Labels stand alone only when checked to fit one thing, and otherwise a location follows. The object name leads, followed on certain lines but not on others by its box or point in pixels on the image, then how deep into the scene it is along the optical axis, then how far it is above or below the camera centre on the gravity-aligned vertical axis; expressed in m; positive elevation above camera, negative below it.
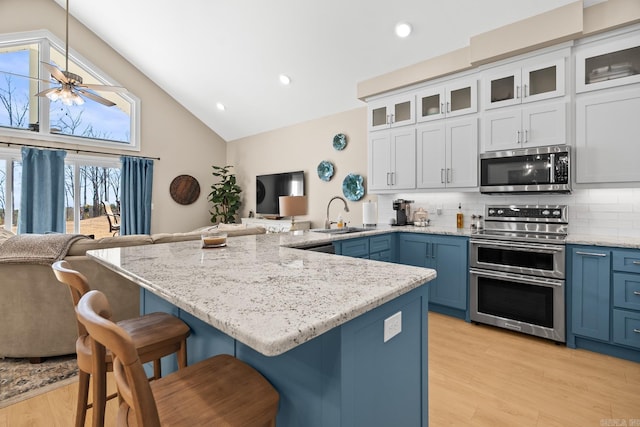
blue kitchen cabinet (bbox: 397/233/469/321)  3.26 -0.56
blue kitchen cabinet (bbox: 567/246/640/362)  2.42 -0.69
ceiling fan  3.24 +1.36
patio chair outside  5.87 -0.11
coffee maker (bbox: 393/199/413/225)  4.16 +0.02
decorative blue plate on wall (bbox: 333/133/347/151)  4.98 +1.14
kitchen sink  3.72 -0.22
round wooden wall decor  6.59 +0.49
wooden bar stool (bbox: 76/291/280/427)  0.73 -0.57
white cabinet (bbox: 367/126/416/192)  3.93 +0.69
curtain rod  4.86 +1.06
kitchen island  0.87 -0.33
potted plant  6.74 +0.31
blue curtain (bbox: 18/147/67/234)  4.92 +0.32
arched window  4.97 +1.84
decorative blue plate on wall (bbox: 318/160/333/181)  5.17 +0.71
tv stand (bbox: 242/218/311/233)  5.48 -0.21
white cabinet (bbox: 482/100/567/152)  2.92 +0.85
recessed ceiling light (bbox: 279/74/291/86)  4.80 +2.05
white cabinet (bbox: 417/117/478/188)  3.47 +0.68
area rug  2.10 -1.21
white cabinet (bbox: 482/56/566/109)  2.94 +1.29
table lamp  3.31 +0.09
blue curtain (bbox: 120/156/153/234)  5.86 +0.32
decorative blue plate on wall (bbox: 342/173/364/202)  4.74 +0.40
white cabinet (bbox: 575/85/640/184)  2.62 +0.67
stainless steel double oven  2.72 -0.54
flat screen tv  5.72 +0.46
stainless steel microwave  2.87 +0.42
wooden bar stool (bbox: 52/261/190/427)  1.24 -0.57
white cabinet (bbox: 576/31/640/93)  2.63 +1.31
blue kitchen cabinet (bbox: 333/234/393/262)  3.14 -0.37
